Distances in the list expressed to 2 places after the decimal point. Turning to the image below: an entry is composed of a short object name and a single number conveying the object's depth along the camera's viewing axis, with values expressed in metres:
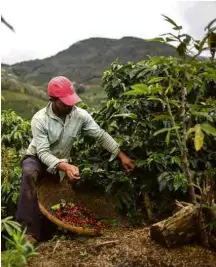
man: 3.62
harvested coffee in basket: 3.70
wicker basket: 3.94
